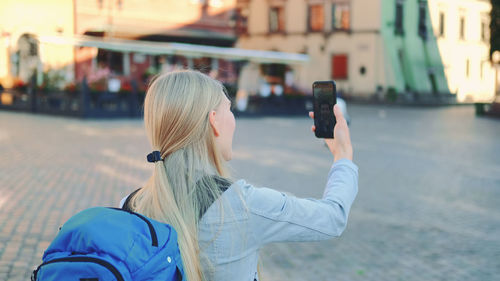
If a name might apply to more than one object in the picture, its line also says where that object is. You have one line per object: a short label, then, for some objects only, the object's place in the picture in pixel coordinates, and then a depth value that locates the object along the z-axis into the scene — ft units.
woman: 5.62
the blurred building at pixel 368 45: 110.63
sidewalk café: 75.15
